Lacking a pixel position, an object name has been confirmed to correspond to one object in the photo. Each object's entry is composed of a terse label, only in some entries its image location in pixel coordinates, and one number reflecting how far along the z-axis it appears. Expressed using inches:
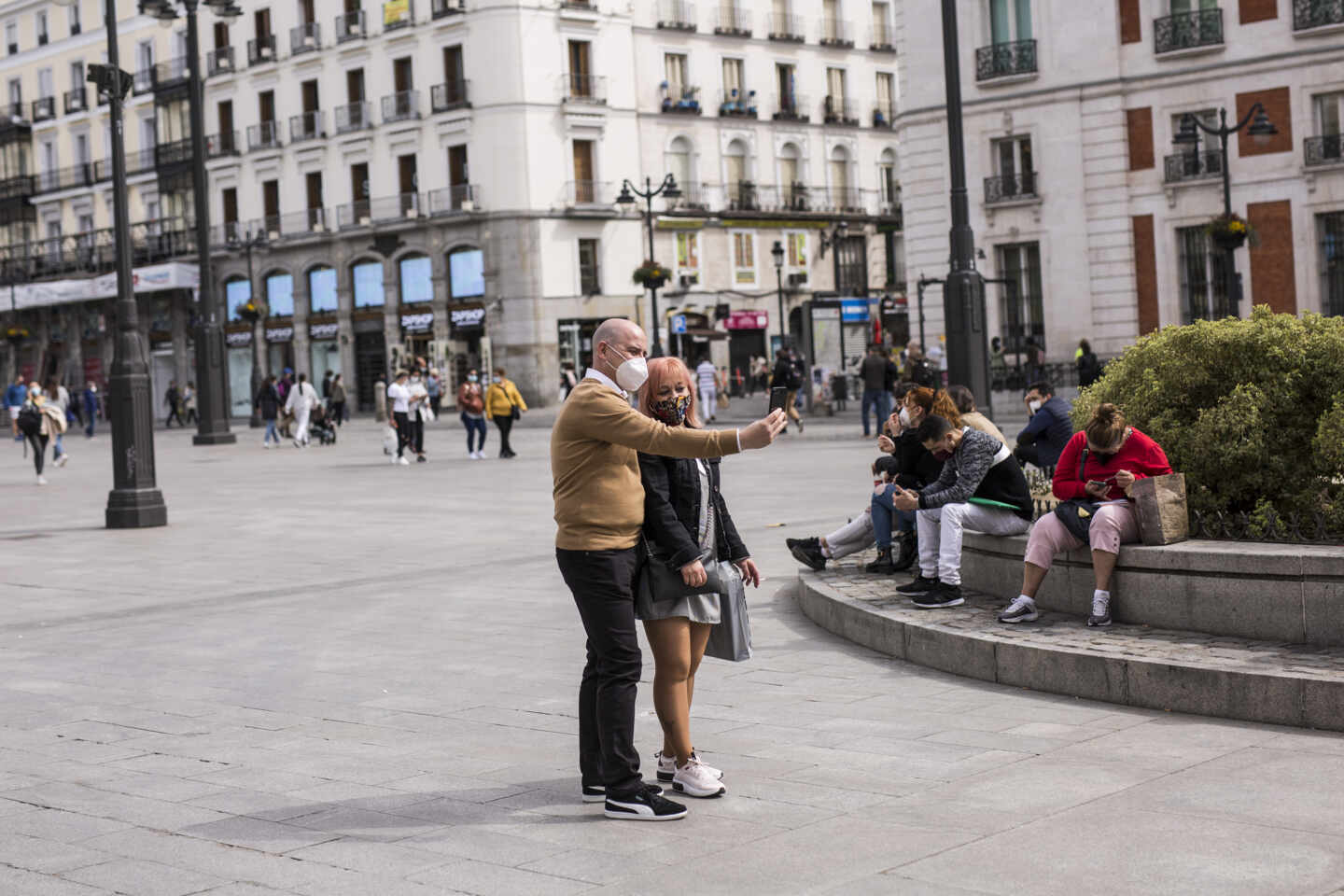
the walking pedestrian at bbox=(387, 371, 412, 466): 1079.6
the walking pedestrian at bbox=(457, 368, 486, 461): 1081.4
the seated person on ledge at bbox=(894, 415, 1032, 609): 362.0
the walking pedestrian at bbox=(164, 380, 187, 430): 2287.2
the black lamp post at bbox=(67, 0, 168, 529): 674.2
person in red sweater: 325.7
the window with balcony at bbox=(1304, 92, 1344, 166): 1348.4
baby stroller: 1419.8
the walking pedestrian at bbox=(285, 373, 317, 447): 1371.8
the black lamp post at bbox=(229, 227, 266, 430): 2320.4
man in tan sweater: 223.6
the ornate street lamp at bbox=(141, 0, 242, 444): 1347.2
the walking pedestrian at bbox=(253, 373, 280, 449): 1413.6
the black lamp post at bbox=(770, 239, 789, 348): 1947.6
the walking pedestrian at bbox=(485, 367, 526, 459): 1088.8
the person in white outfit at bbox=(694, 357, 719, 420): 1450.5
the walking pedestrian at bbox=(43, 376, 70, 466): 1239.5
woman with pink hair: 228.5
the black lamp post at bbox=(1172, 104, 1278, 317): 1146.7
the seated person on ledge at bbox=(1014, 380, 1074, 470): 459.5
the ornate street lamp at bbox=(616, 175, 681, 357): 1636.0
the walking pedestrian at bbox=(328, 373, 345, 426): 1859.0
